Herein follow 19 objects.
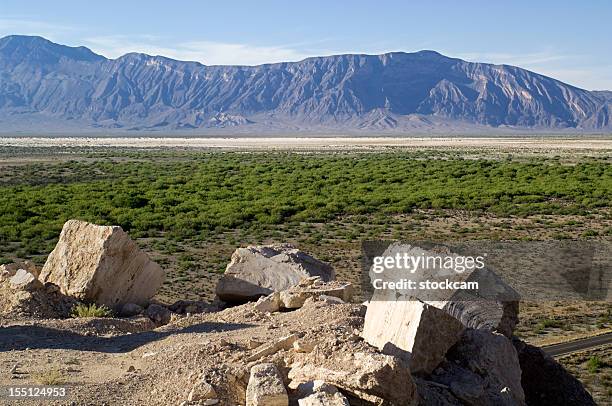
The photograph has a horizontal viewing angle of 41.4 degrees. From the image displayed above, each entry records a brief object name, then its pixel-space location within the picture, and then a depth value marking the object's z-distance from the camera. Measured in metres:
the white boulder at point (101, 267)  13.98
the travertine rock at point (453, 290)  9.58
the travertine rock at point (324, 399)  7.05
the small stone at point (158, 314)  13.79
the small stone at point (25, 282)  13.77
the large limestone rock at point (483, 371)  8.49
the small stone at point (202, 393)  7.47
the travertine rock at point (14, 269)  14.47
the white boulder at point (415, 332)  8.19
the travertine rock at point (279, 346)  8.57
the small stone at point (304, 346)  8.34
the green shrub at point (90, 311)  13.22
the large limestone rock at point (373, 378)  7.29
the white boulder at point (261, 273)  14.73
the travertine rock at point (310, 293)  12.43
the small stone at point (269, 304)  12.50
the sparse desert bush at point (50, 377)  8.53
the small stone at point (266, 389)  7.15
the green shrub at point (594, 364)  13.77
